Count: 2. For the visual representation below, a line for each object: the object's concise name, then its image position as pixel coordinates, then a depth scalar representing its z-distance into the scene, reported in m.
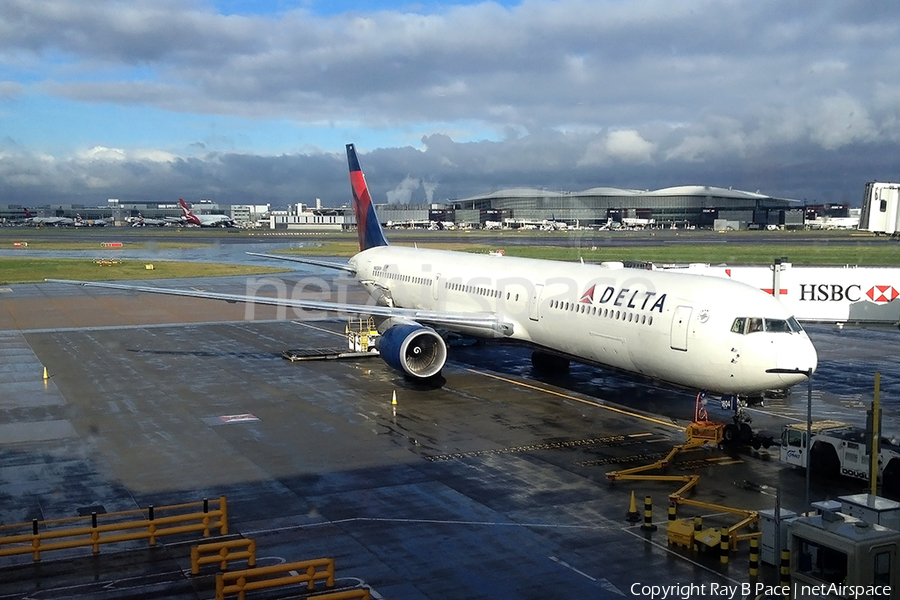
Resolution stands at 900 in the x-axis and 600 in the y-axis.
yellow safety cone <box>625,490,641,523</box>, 17.27
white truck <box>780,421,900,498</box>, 18.86
